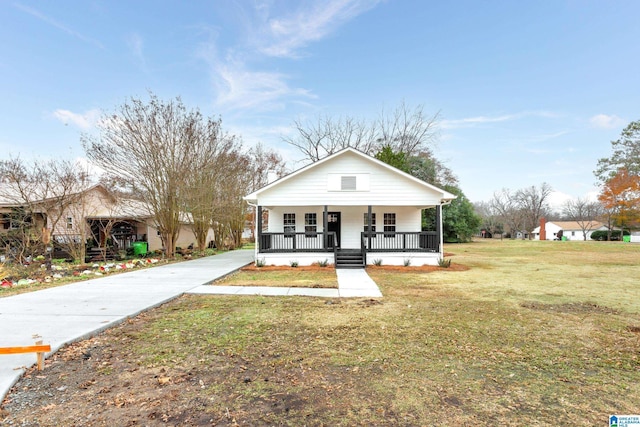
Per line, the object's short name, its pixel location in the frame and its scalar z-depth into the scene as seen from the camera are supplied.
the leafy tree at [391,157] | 22.40
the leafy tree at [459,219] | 33.94
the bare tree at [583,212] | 65.87
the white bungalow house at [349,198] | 14.89
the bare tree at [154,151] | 15.66
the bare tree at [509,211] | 66.31
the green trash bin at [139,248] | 21.05
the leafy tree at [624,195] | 31.71
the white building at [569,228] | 66.06
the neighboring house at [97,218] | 15.54
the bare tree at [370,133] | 33.12
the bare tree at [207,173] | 19.61
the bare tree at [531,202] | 64.44
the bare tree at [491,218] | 62.34
